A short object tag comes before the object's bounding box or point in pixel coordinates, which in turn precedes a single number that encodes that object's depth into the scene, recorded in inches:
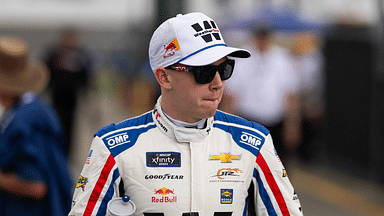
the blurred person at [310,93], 784.9
